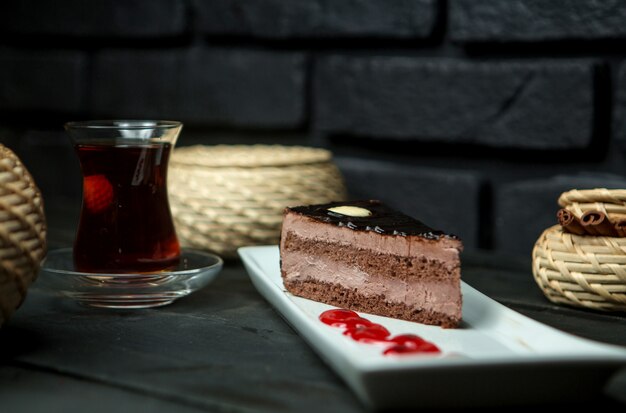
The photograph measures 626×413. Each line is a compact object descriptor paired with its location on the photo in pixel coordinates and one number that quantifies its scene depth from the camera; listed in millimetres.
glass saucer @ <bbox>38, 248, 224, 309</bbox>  848
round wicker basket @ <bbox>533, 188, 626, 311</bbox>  834
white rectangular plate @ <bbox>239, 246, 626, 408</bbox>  679
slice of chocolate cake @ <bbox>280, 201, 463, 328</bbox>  818
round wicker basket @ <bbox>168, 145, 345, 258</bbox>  985
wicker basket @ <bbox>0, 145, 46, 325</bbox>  736
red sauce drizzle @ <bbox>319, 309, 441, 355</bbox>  741
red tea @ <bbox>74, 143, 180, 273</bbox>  871
